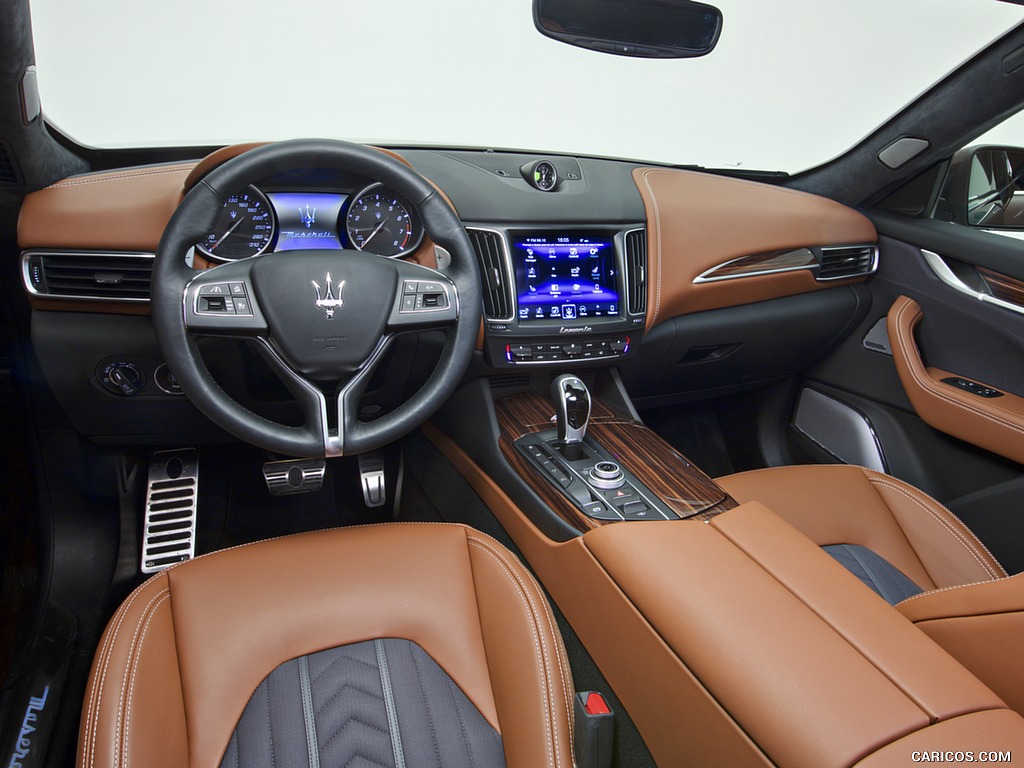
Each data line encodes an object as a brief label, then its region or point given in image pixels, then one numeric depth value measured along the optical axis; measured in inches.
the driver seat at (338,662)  37.6
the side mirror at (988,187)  76.9
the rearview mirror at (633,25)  64.4
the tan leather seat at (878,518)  57.4
